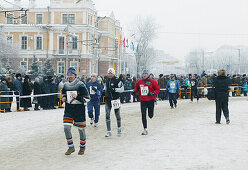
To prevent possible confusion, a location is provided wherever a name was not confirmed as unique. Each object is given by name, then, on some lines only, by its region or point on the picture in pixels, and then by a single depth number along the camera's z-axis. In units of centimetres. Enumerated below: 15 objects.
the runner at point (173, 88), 1886
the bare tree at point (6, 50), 5557
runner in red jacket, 1075
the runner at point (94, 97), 1242
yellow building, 5719
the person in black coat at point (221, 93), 1312
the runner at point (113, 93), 1059
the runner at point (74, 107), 798
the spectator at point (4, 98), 1730
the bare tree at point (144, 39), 6150
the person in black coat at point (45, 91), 1895
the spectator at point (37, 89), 1856
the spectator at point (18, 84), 1881
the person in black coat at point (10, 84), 1870
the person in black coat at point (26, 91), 1833
